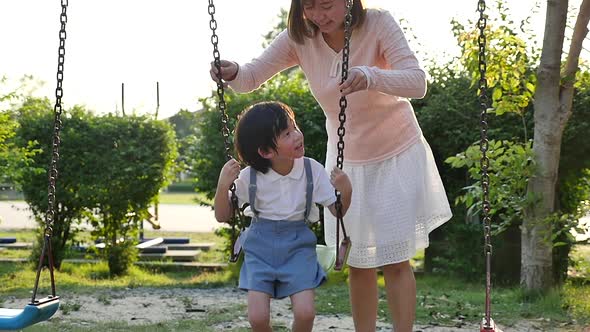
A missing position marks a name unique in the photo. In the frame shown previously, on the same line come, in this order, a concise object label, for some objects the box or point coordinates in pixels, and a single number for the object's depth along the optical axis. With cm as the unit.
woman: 348
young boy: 323
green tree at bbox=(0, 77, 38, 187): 770
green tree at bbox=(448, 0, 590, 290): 673
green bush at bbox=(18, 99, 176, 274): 921
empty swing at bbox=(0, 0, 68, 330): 327
